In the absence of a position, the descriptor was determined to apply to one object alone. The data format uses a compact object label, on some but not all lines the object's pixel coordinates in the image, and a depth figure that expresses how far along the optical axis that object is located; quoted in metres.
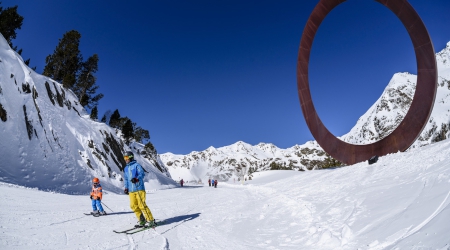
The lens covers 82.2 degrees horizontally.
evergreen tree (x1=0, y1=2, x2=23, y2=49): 31.27
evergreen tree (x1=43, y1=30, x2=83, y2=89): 34.44
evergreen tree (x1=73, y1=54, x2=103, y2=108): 38.56
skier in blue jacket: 6.04
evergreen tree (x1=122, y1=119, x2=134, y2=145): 45.54
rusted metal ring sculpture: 11.66
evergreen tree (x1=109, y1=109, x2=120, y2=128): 51.16
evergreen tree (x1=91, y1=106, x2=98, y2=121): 56.78
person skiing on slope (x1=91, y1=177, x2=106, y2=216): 7.70
